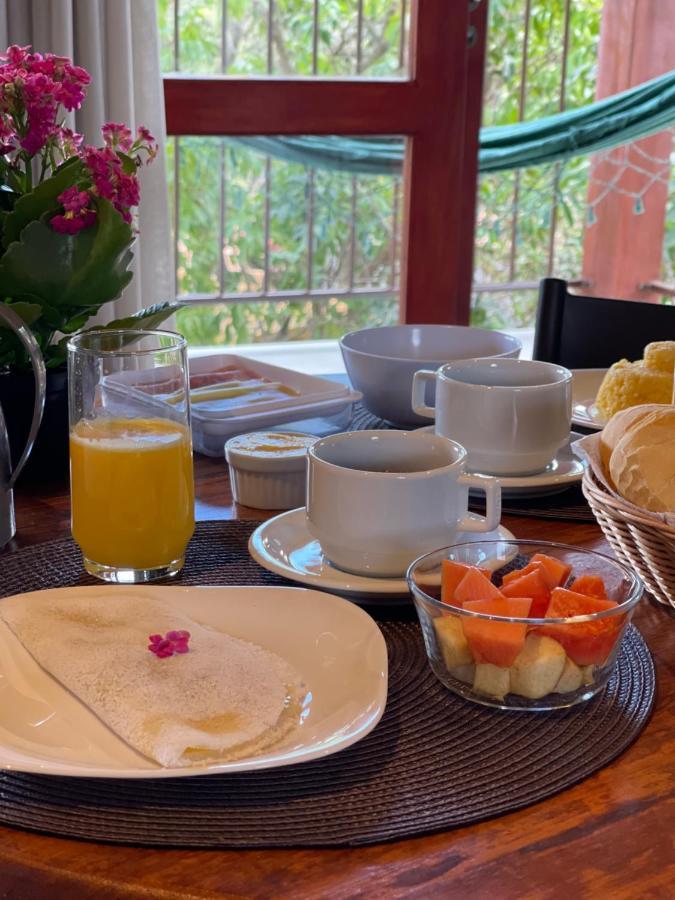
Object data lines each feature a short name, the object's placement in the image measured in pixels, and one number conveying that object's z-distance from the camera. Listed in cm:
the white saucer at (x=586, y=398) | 128
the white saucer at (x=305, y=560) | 85
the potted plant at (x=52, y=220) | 108
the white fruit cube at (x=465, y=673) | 73
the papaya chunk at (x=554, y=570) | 78
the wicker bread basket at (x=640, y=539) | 83
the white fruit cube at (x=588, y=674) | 72
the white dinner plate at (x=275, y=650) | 63
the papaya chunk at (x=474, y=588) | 75
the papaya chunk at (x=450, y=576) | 78
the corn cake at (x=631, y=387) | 121
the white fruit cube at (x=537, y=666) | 70
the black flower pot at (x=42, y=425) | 113
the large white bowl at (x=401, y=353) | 134
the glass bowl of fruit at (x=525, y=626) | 70
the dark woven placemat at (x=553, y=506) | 110
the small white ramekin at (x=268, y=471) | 109
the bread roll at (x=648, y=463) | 89
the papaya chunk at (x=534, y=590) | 75
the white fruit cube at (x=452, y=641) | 72
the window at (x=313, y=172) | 267
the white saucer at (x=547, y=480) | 110
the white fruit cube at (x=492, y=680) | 71
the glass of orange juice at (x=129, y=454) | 90
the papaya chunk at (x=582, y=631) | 70
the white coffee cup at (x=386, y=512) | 85
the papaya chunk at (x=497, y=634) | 69
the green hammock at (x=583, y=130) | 303
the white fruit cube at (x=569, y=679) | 71
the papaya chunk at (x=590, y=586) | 77
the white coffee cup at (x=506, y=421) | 109
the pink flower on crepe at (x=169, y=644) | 72
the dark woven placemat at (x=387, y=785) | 60
